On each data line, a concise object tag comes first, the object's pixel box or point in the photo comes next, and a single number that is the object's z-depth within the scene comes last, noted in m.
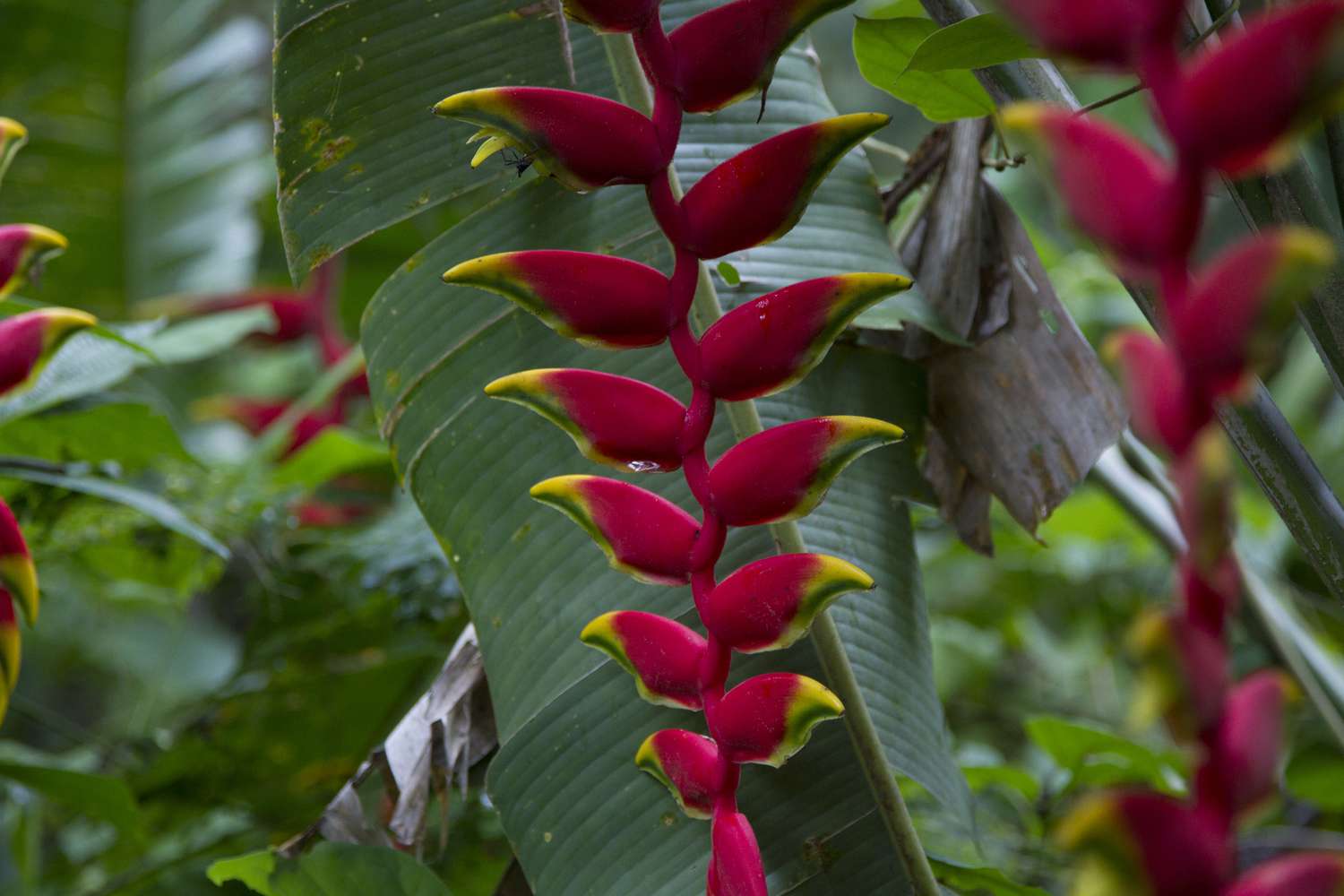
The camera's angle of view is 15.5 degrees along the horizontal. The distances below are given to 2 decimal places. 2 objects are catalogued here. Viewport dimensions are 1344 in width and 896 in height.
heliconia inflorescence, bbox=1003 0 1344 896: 1.50
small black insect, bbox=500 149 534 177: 1.68
